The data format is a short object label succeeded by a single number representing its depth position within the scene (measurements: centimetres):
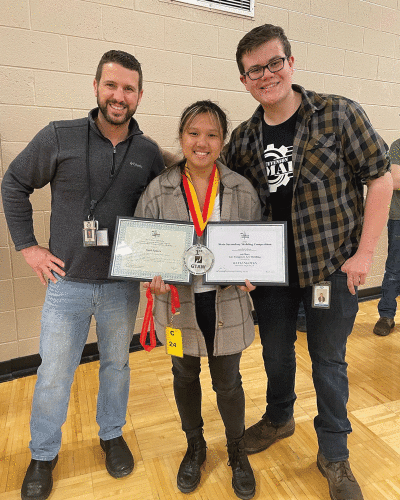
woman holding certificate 136
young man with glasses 138
